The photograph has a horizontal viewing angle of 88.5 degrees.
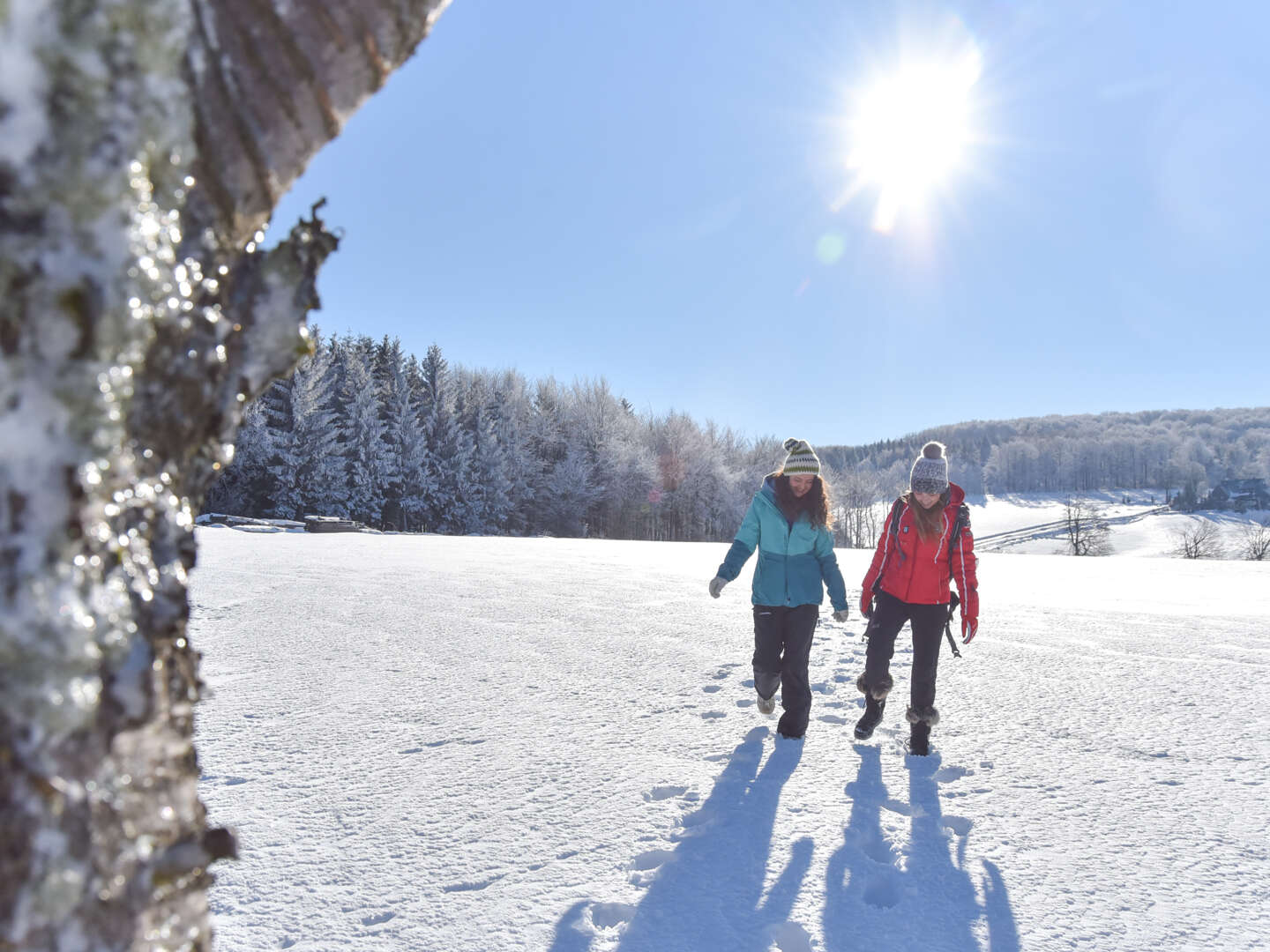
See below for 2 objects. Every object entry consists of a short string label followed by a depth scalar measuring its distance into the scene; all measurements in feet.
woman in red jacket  11.35
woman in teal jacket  11.91
